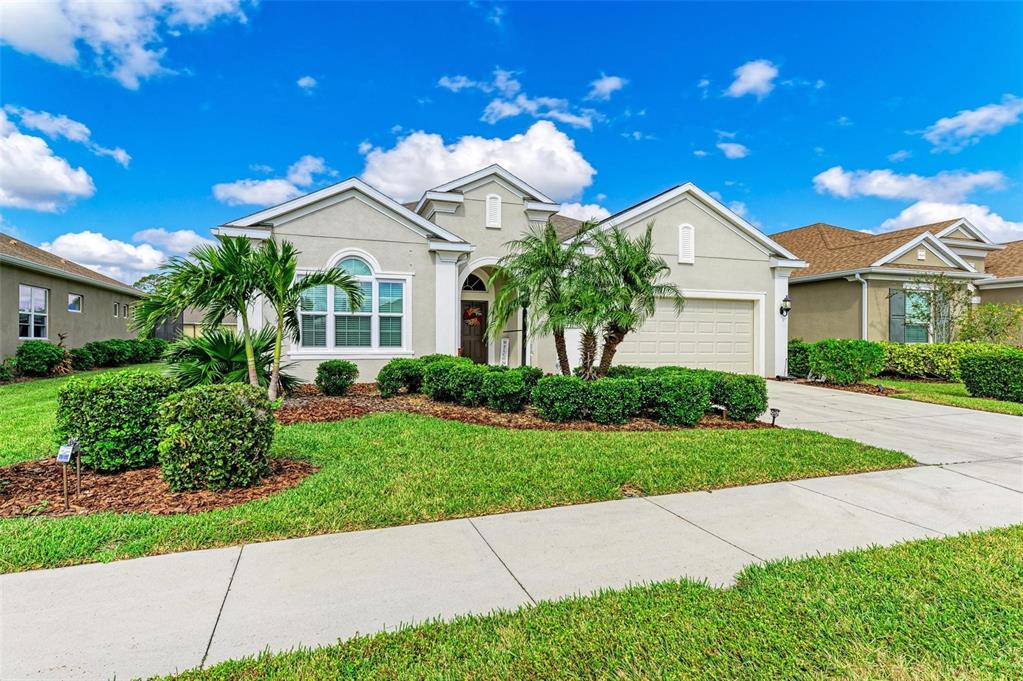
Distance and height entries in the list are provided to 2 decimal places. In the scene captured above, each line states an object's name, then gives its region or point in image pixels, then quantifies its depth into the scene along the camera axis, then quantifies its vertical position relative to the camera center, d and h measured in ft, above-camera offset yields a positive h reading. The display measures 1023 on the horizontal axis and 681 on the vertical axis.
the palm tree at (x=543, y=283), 28.43 +3.22
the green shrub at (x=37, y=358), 44.86 -2.19
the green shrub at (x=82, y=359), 51.11 -2.63
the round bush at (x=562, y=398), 24.97 -3.10
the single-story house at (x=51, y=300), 46.14 +3.90
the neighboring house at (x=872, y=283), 51.13 +6.20
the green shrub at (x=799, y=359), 47.93 -2.01
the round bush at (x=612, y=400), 24.70 -3.14
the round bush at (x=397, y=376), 32.55 -2.67
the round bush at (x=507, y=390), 27.04 -2.96
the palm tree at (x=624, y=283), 27.71 +3.16
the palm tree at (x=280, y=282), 26.61 +3.04
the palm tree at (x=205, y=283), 24.54 +2.68
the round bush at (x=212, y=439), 14.28 -3.08
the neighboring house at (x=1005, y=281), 56.44 +6.80
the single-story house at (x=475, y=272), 38.27 +5.86
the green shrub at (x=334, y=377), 32.81 -2.80
